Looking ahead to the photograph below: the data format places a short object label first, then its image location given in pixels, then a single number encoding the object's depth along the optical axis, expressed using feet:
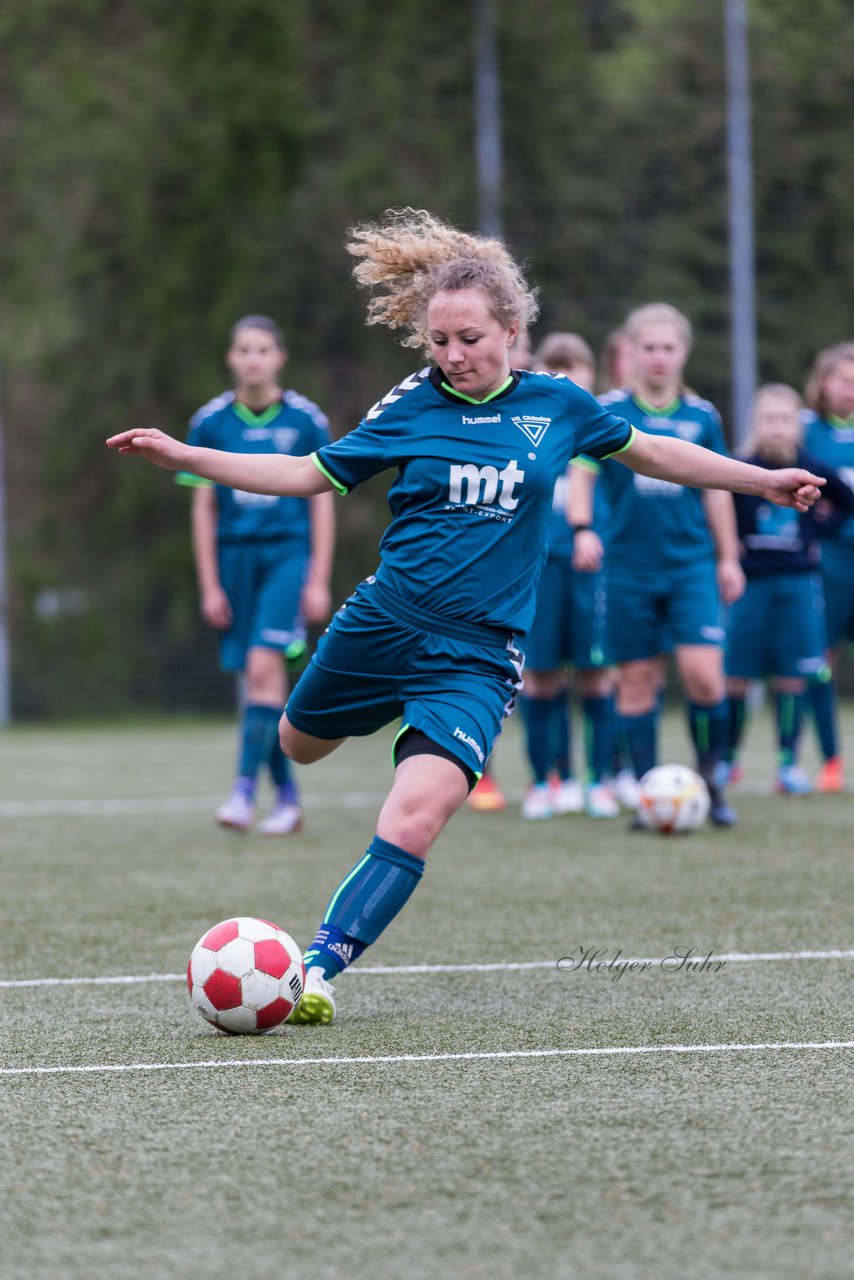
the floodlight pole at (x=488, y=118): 115.96
